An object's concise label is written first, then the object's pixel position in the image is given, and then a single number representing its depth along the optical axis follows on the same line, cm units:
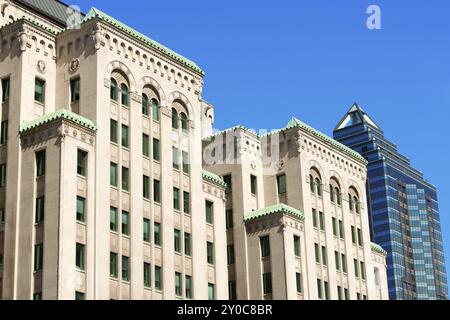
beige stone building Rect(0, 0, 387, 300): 5734
